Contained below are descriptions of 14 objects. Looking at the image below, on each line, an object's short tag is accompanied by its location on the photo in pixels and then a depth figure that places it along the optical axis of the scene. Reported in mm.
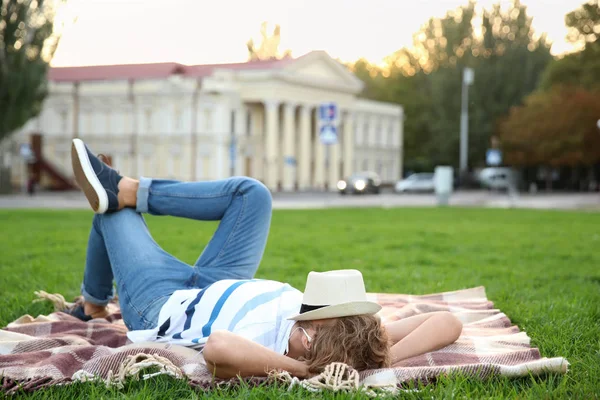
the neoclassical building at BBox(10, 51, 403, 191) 56188
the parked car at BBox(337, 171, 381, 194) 46853
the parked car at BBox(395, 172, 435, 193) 52156
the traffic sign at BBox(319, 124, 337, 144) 22594
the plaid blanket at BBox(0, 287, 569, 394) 3420
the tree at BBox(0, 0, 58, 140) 28266
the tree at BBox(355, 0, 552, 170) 59750
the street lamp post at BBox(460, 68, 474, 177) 56031
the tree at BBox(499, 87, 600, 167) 48312
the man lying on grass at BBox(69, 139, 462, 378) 3336
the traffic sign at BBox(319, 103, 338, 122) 22448
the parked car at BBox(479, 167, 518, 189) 52250
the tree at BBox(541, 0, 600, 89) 51344
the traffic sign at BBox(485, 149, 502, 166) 39594
